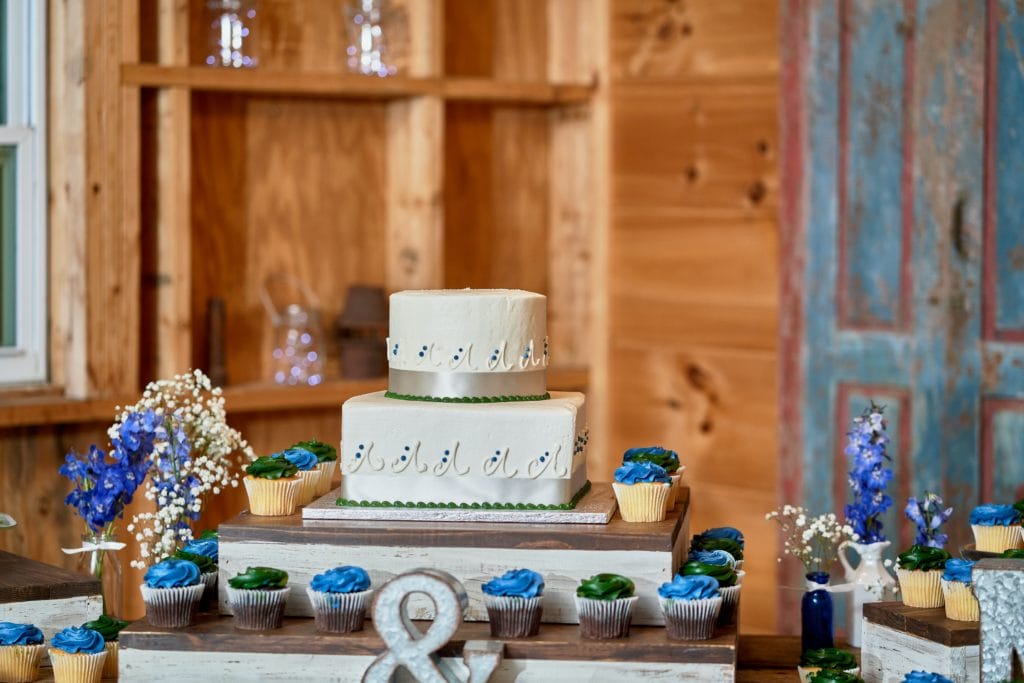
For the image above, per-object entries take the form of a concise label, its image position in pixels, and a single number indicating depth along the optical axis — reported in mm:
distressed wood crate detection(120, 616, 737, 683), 3004
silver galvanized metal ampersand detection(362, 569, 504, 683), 2978
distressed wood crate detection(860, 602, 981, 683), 3006
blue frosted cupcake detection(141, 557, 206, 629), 3075
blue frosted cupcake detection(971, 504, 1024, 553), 3217
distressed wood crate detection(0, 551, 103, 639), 3250
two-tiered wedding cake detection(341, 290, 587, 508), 3139
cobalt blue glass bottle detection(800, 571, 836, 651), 3359
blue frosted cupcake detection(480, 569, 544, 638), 3015
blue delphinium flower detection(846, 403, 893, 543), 3376
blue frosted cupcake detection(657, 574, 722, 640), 3011
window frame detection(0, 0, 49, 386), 4481
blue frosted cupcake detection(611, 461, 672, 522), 3148
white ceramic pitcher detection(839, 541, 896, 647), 3439
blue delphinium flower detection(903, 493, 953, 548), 3318
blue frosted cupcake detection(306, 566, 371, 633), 3035
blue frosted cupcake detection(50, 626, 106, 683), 3136
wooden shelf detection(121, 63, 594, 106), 4549
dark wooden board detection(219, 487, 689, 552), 3081
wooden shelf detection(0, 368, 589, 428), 4351
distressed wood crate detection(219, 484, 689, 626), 3080
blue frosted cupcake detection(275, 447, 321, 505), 3268
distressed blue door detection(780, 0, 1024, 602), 4325
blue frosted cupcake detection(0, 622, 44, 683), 3152
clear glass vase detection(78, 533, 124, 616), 3467
